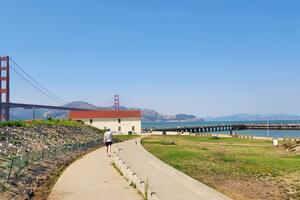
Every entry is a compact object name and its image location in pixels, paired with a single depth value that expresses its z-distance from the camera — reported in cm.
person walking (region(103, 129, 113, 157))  2944
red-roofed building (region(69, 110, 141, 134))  8444
